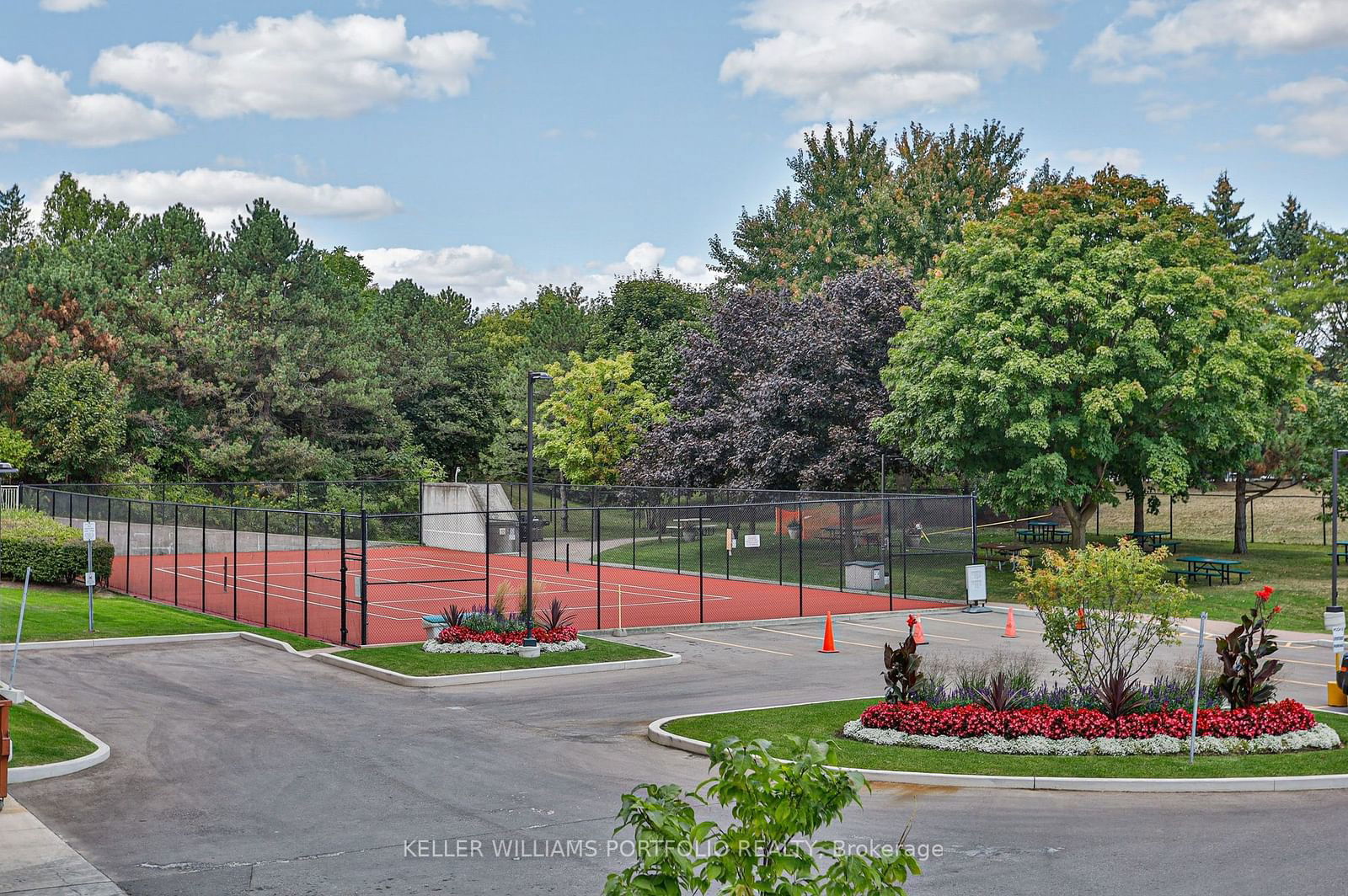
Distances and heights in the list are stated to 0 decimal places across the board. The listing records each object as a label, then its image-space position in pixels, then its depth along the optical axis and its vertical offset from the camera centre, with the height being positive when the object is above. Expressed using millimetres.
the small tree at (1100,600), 17547 -1759
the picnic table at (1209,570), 40562 -3162
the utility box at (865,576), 39156 -3193
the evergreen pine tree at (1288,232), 87938 +16260
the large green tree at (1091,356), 38500 +3469
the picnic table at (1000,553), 47875 -3073
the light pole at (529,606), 26703 -2850
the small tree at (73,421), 57250 +2074
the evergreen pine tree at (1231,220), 83188 +16267
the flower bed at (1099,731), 16906 -3454
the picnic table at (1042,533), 52875 -2608
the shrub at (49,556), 37656 -2544
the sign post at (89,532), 29891 -1480
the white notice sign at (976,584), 36719 -3184
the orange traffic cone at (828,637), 28422 -3664
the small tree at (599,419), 62300 +2396
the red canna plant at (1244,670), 17938 -2746
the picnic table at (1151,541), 48344 -2641
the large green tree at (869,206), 67312 +15362
